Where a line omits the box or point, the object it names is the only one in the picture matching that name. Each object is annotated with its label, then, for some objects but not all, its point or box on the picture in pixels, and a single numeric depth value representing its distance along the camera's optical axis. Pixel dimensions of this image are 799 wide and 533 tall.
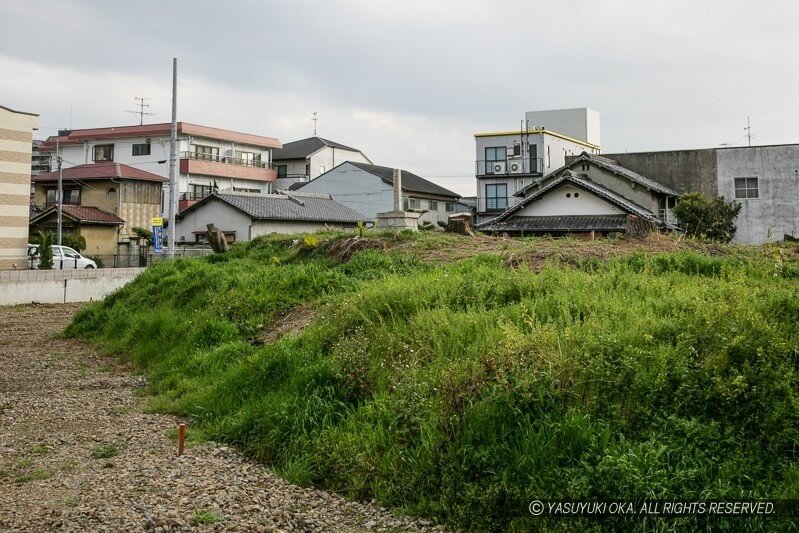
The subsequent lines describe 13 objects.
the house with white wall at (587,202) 25.23
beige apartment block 27.98
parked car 27.42
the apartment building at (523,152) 41.34
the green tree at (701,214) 24.36
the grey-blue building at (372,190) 41.94
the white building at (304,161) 48.81
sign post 30.39
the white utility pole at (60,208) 30.94
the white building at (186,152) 42.16
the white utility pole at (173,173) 22.25
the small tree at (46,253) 25.00
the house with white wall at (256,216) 31.59
